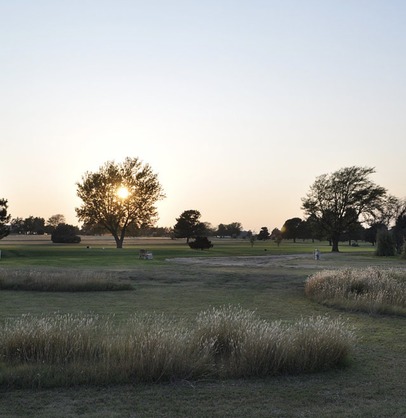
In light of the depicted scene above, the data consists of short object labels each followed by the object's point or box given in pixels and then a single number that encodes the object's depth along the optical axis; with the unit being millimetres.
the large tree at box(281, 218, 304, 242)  159500
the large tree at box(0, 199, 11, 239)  68750
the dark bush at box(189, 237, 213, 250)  82375
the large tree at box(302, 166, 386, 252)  81438
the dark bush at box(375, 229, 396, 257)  63156
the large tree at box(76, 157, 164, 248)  83250
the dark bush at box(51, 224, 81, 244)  107962
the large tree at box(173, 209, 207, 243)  118375
